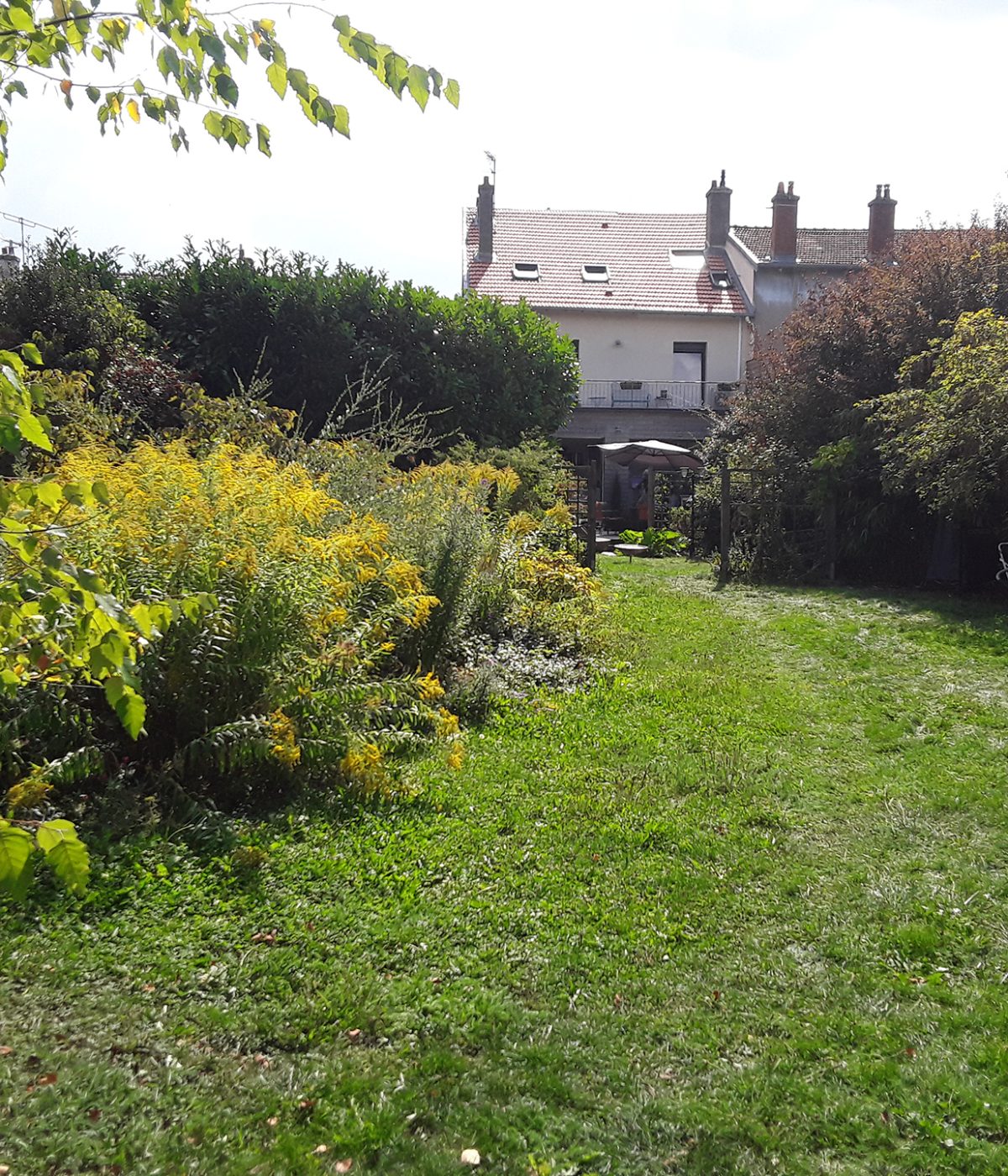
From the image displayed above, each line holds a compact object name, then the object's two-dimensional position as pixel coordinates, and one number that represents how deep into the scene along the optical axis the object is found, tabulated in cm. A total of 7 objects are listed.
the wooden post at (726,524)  1479
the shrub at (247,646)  478
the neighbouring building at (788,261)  2909
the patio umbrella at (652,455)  2284
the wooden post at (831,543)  1458
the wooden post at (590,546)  1336
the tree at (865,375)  1405
